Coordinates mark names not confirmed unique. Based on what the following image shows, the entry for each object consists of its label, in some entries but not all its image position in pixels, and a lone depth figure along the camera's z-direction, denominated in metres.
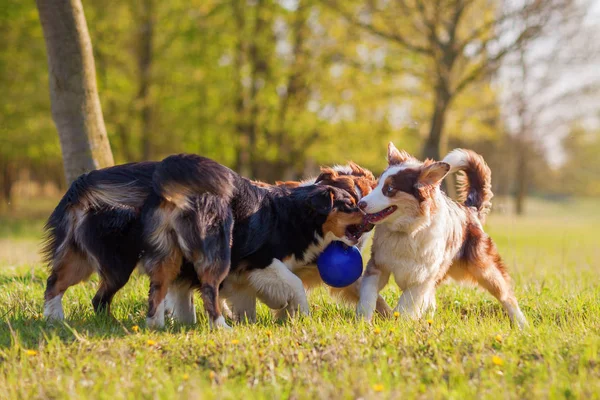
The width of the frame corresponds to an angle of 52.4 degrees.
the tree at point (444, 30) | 15.16
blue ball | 5.79
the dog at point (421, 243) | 5.34
